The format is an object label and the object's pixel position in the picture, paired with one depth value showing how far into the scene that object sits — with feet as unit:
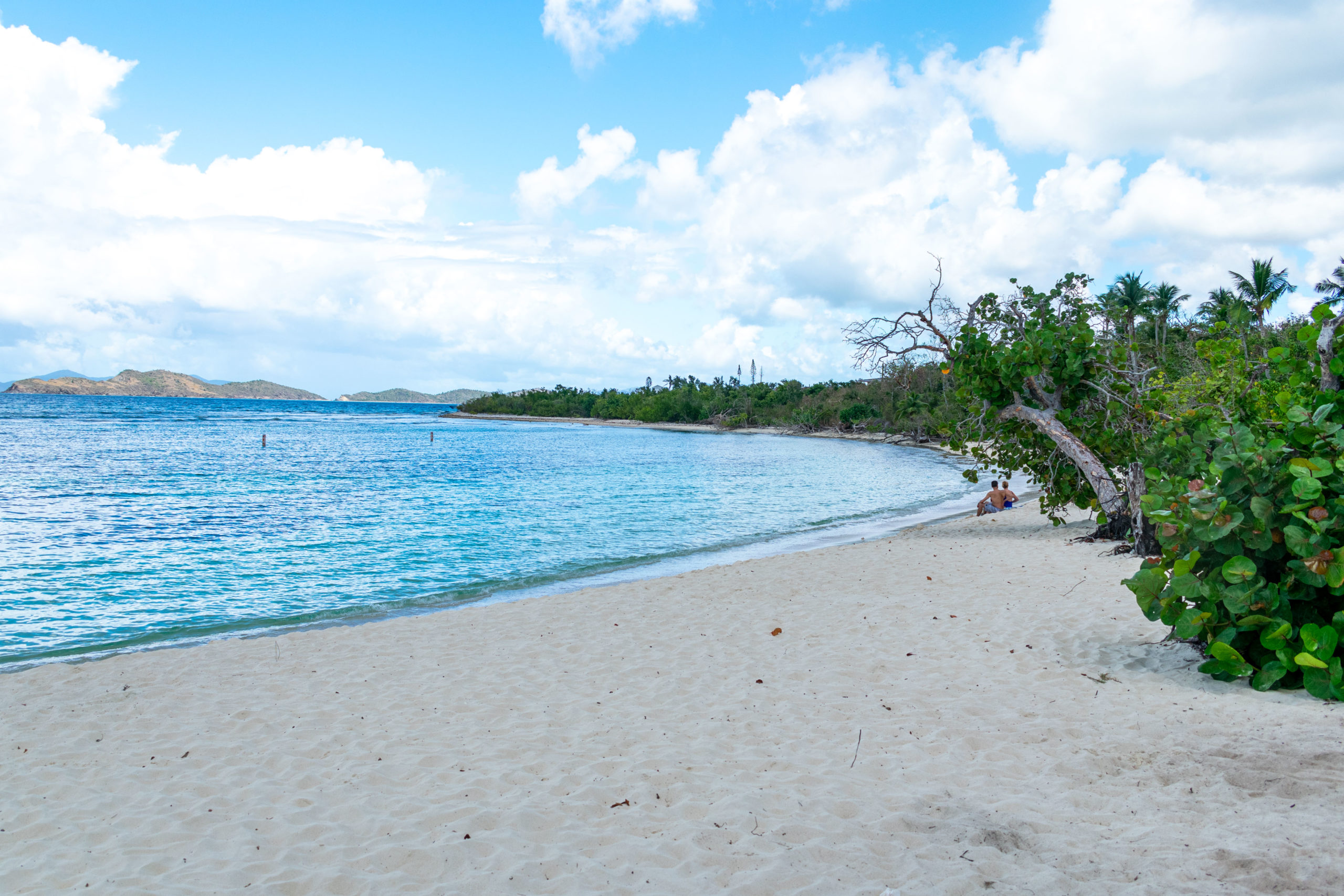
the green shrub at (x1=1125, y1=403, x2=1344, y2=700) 17.49
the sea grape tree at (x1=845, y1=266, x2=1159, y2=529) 45.70
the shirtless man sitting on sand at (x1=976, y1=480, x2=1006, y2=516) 69.62
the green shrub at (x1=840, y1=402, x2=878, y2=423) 257.55
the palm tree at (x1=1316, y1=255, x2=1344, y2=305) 141.28
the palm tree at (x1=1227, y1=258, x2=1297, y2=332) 147.74
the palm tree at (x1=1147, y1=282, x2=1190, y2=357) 165.48
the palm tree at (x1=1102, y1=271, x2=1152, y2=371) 162.71
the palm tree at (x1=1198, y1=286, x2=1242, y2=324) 141.57
